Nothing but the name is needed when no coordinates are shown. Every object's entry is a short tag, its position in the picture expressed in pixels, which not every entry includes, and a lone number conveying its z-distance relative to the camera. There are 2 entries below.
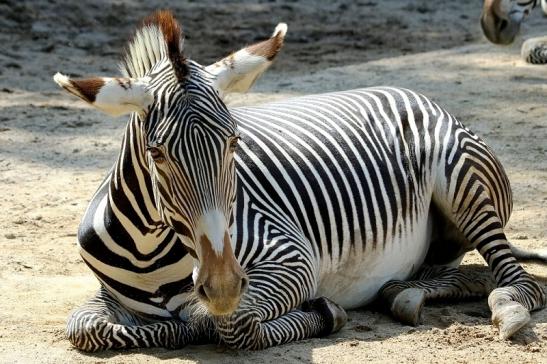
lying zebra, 8.27
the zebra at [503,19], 20.00
